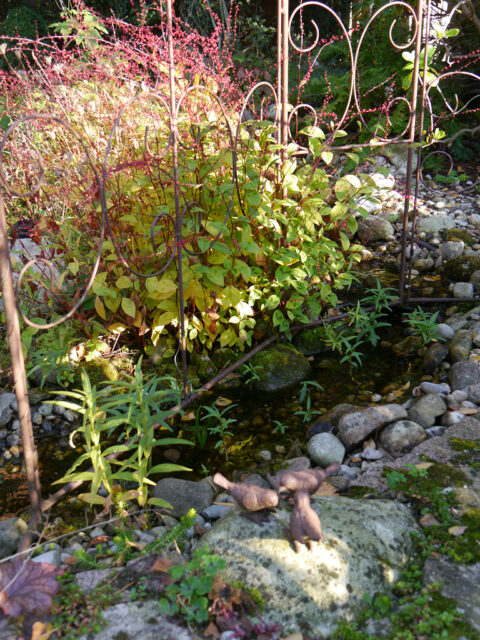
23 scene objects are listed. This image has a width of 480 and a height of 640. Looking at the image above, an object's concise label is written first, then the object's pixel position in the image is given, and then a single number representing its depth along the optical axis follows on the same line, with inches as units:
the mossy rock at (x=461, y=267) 173.8
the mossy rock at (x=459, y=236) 198.1
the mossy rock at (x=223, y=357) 139.0
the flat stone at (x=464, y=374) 123.3
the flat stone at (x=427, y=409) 111.8
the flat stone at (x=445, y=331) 144.1
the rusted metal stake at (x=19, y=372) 70.0
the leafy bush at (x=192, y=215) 116.7
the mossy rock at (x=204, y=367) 135.6
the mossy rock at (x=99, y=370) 130.4
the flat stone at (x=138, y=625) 60.7
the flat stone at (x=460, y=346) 132.8
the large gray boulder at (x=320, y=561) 63.6
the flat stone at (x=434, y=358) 135.1
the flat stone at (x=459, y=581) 62.1
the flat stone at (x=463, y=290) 162.9
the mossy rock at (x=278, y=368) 135.3
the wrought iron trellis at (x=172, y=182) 73.0
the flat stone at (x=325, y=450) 105.0
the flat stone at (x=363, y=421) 109.3
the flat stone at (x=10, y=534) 77.6
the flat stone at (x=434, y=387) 123.2
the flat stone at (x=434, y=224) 208.8
